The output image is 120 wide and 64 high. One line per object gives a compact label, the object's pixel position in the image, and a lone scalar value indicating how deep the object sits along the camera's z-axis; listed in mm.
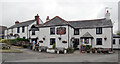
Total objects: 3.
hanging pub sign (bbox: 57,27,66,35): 19912
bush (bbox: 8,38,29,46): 24259
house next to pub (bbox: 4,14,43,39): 29031
